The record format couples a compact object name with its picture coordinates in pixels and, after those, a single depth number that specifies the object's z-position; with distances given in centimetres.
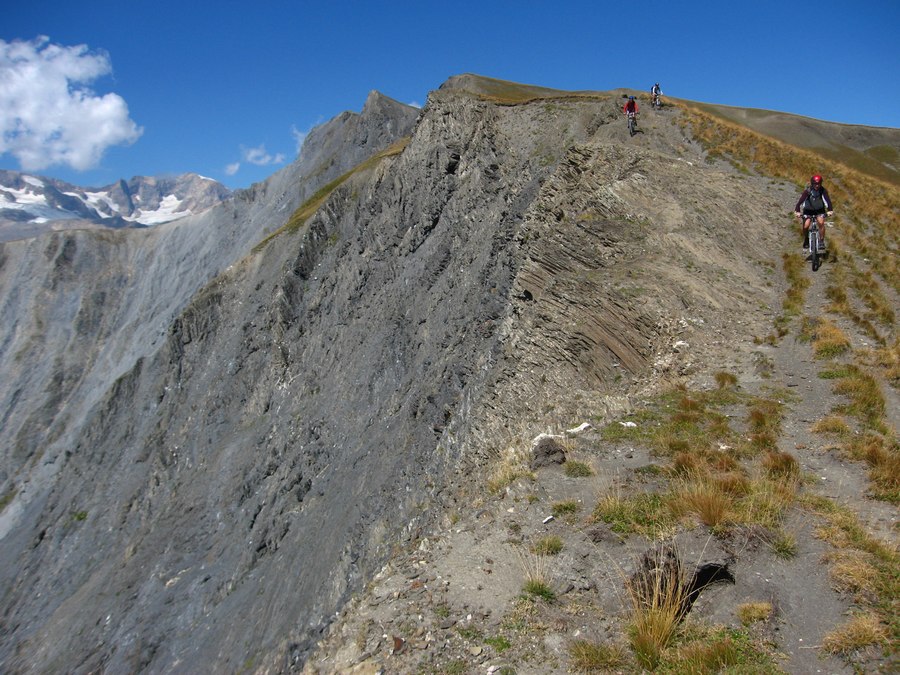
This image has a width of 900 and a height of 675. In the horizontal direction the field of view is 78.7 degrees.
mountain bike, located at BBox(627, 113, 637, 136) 2555
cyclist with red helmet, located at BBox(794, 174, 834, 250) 1523
